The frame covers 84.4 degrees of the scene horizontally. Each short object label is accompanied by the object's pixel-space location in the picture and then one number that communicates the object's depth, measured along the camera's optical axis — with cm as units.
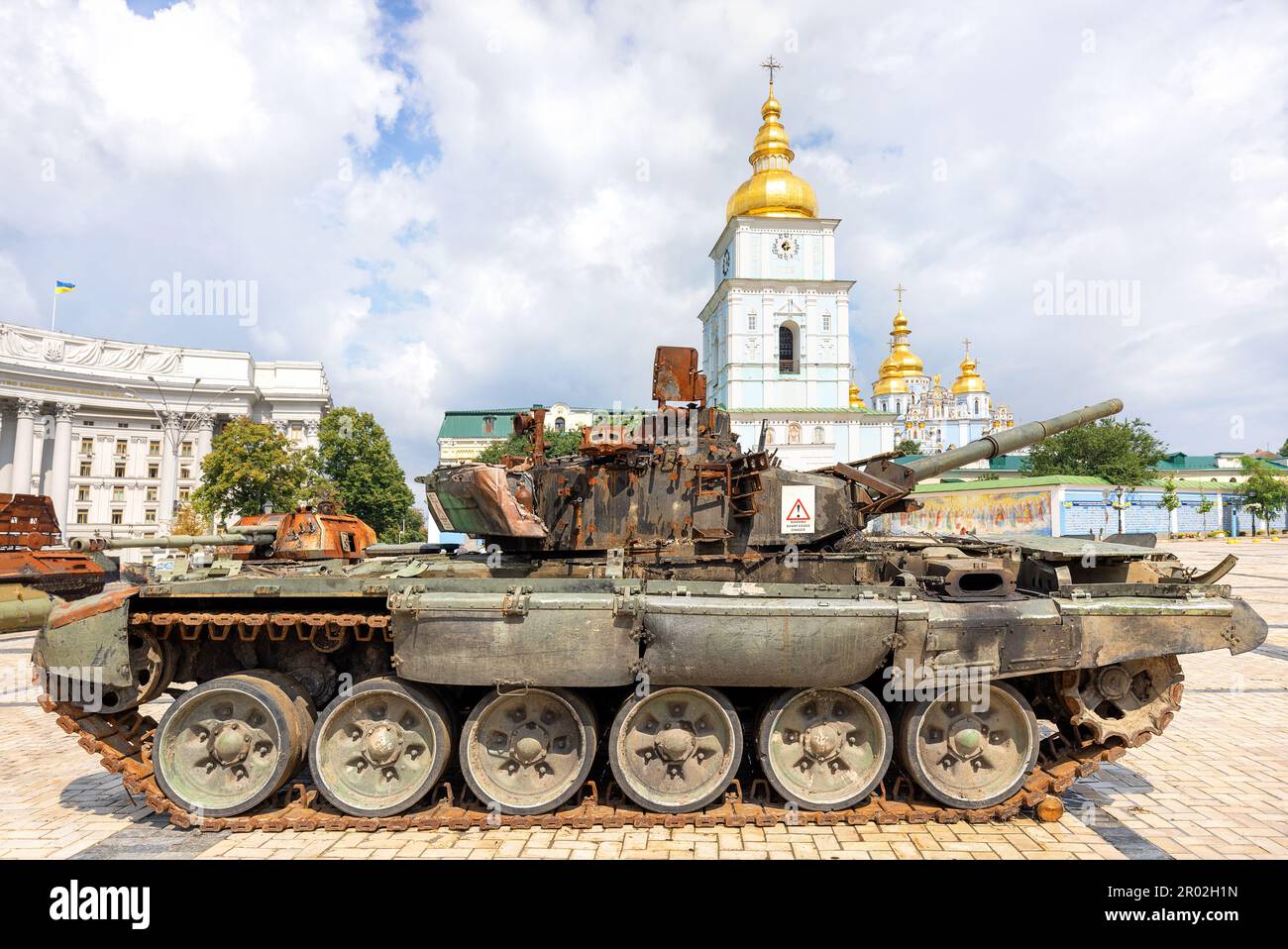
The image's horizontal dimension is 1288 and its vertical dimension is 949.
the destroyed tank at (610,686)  593
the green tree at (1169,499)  5022
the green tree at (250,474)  3506
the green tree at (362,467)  4038
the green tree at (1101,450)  5803
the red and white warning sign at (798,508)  726
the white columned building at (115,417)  5541
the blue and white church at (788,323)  5400
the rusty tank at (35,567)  1694
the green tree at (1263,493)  5538
